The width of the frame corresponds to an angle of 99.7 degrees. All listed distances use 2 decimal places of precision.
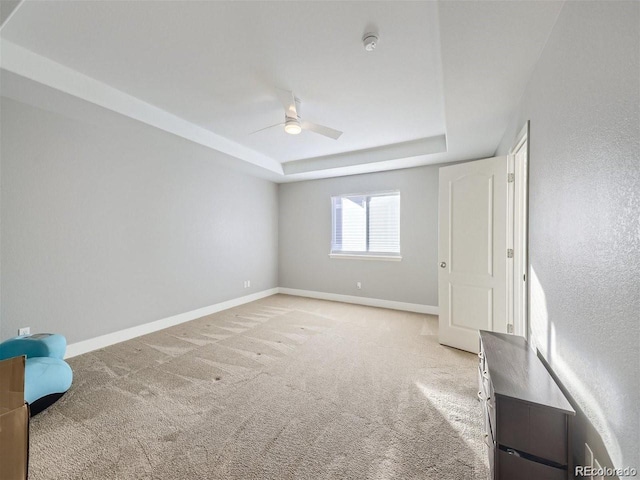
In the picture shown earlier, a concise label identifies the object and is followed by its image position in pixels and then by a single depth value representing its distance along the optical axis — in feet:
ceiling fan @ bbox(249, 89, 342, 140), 8.39
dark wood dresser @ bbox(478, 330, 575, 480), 3.59
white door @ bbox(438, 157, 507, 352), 9.15
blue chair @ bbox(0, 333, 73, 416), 6.17
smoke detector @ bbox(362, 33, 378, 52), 6.14
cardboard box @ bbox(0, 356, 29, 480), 2.45
